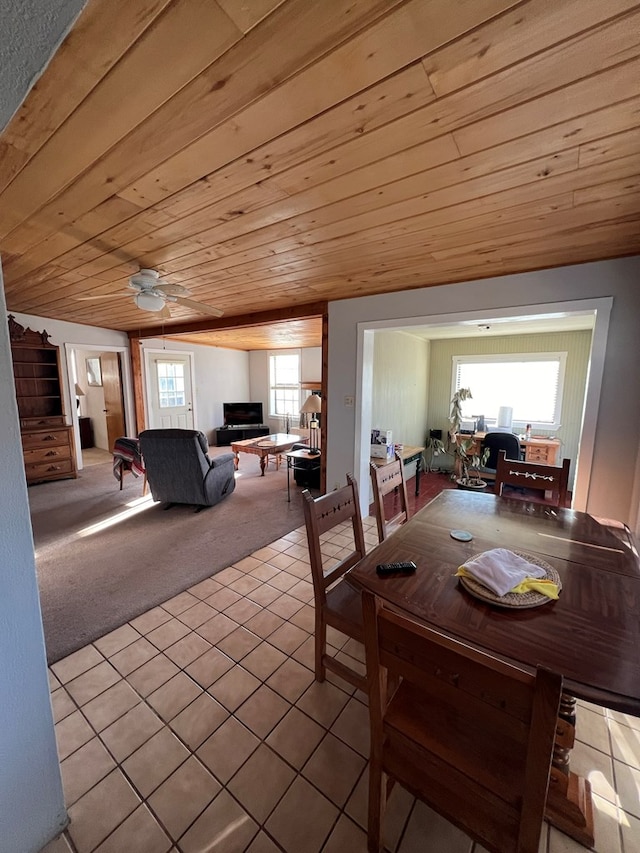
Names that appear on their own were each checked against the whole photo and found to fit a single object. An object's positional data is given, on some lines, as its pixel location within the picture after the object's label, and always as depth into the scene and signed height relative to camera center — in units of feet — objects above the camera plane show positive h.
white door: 21.79 -0.56
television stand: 25.40 -3.84
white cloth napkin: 3.79 -2.21
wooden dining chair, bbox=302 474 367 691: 4.57 -3.04
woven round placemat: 3.58 -2.33
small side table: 14.21 -3.27
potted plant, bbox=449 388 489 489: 15.44 -3.38
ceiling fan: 8.14 +2.28
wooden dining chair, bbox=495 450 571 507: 6.83 -1.96
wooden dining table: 2.87 -2.37
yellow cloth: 3.68 -2.26
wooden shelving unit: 15.10 -1.33
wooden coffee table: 16.40 -3.13
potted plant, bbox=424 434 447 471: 18.47 -3.52
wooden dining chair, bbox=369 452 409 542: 6.19 -2.08
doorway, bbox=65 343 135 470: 19.13 -0.83
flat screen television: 25.85 -2.37
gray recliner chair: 11.57 -3.12
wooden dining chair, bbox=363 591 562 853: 2.04 -3.07
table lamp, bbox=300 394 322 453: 14.74 -1.10
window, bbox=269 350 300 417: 25.84 +0.00
